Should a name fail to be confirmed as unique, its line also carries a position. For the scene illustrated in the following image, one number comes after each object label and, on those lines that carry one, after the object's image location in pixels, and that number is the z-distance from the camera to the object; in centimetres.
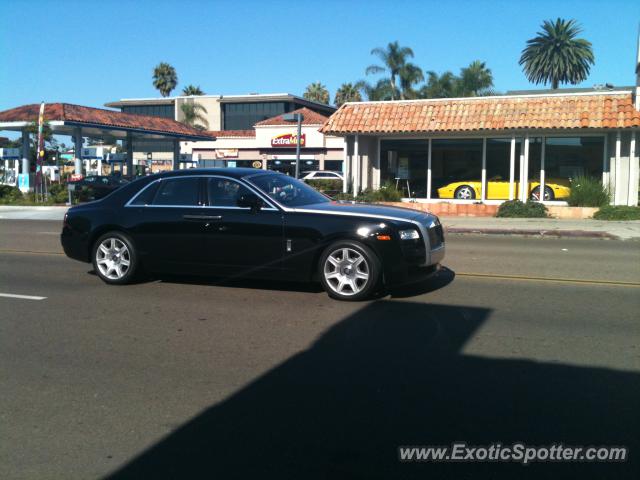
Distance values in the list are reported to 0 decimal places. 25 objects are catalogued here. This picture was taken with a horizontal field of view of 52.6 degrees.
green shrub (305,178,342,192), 2701
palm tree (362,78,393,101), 5278
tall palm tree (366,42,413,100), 5362
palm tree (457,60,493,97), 5603
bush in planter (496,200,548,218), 2047
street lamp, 2223
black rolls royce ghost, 777
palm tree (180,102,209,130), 6556
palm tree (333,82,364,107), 8512
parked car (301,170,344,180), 3631
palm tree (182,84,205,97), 8233
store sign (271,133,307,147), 4926
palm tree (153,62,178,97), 8288
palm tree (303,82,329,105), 8850
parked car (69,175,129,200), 3419
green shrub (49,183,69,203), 3098
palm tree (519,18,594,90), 7444
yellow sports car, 2191
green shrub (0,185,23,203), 3169
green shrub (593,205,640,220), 1939
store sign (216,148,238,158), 5381
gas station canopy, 3303
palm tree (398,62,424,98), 5381
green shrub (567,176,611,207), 2062
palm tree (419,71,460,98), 5600
